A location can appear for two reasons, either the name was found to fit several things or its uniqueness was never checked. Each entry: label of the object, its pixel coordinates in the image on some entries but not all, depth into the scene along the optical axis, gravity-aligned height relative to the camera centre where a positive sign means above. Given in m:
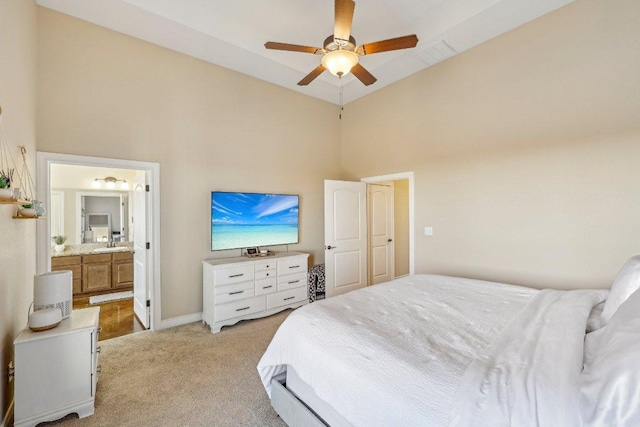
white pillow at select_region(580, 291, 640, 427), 0.70 -0.48
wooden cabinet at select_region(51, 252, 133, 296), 4.44 -0.94
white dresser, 3.20 -0.92
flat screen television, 3.59 -0.06
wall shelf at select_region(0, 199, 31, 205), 1.51 +0.09
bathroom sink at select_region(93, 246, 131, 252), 4.87 -0.61
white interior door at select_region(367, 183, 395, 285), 4.87 -0.34
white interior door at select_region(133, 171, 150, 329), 3.22 -0.46
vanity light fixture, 5.16 +0.65
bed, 0.82 -0.64
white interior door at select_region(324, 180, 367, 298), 4.26 -0.35
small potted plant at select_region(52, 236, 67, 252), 4.60 -0.46
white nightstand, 1.70 -1.03
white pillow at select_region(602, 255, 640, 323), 1.27 -0.36
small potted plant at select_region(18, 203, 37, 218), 1.90 +0.04
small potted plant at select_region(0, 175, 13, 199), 1.52 +0.16
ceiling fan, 2.22 +1.48
